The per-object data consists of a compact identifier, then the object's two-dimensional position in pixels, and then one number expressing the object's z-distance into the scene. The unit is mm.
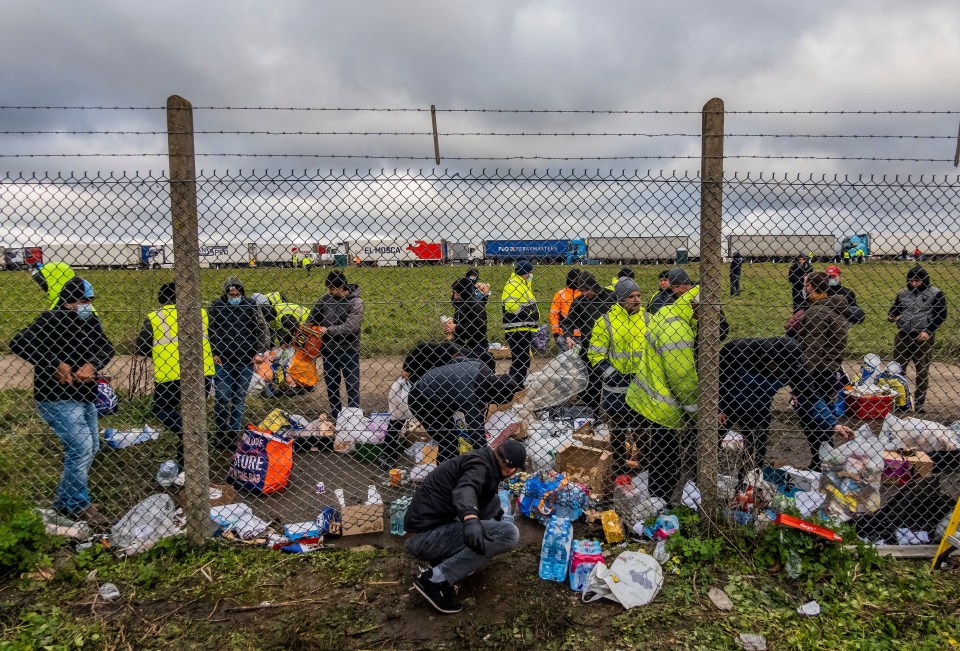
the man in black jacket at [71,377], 3828
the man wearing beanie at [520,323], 6871
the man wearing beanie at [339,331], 6090
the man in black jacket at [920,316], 6574
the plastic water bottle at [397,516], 4008
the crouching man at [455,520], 3244
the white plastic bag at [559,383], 5797
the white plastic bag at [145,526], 3668
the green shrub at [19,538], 3385
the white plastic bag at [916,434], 4555
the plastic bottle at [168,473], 4527
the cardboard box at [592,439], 4805
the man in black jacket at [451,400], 4637
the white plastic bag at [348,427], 5512
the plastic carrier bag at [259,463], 4715
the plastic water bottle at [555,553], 3482
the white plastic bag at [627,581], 3242
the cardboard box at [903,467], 4285
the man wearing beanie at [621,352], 4852
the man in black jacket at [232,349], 5617
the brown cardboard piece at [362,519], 3980
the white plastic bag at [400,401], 5570
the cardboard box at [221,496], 4398
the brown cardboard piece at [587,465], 4434
